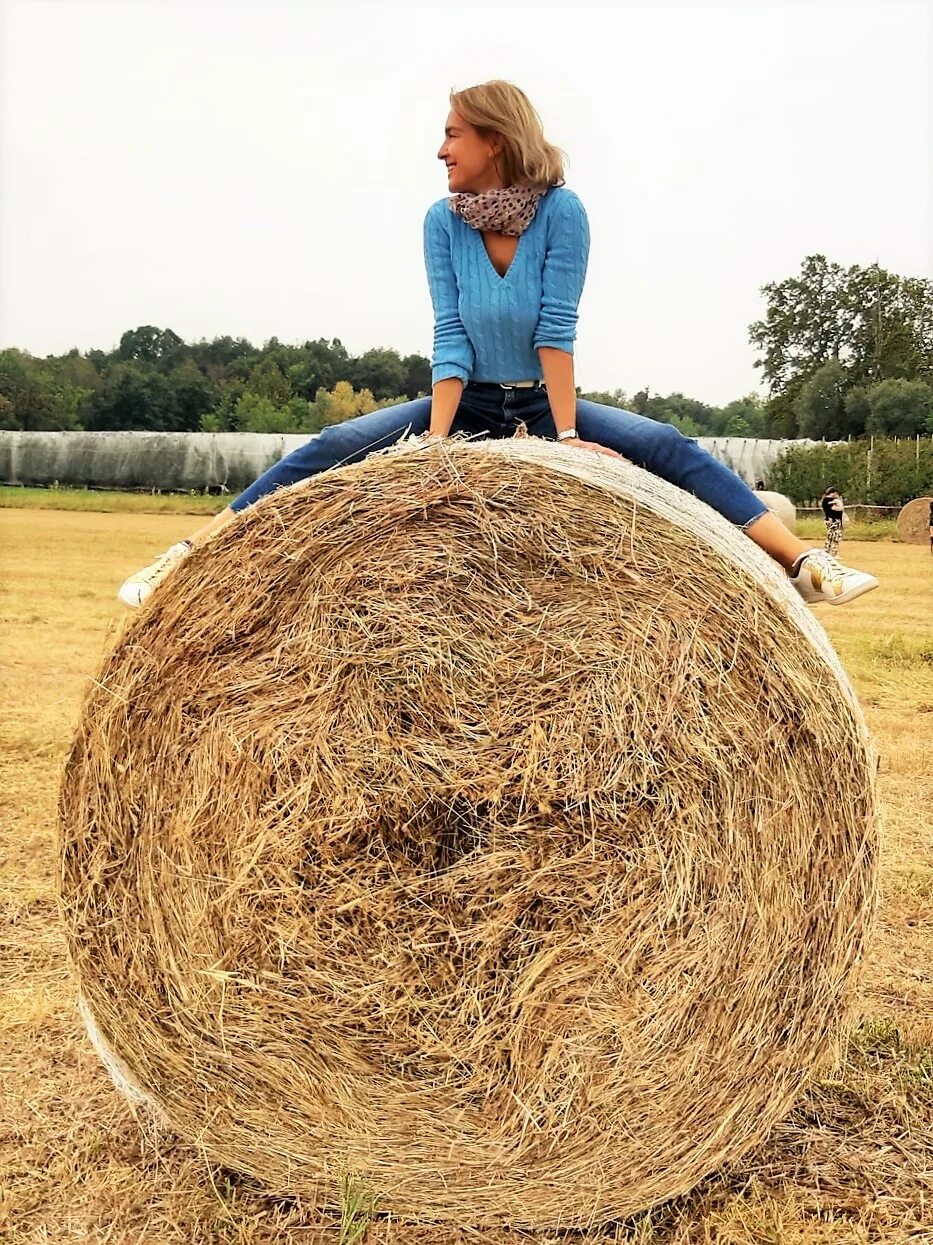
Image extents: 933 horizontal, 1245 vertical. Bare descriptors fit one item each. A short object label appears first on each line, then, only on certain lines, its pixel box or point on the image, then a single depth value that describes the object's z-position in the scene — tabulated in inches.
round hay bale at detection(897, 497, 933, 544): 910.4
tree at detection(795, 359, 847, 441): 1900.8
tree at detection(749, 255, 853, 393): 2101.4
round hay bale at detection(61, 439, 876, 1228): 103.0
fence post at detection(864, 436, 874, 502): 1206.8
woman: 126.3
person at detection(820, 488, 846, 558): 765.9
